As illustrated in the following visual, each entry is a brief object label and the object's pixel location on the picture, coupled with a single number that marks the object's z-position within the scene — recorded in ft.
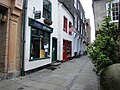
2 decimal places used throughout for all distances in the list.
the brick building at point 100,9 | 24.67
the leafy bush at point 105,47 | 10.81
